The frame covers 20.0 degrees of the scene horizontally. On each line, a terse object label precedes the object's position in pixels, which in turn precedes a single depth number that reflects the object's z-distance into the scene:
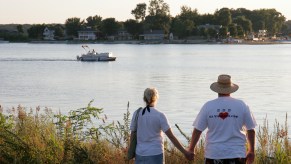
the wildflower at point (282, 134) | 13.19
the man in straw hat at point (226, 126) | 10.21
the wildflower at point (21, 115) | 17.79
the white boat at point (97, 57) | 130.08
